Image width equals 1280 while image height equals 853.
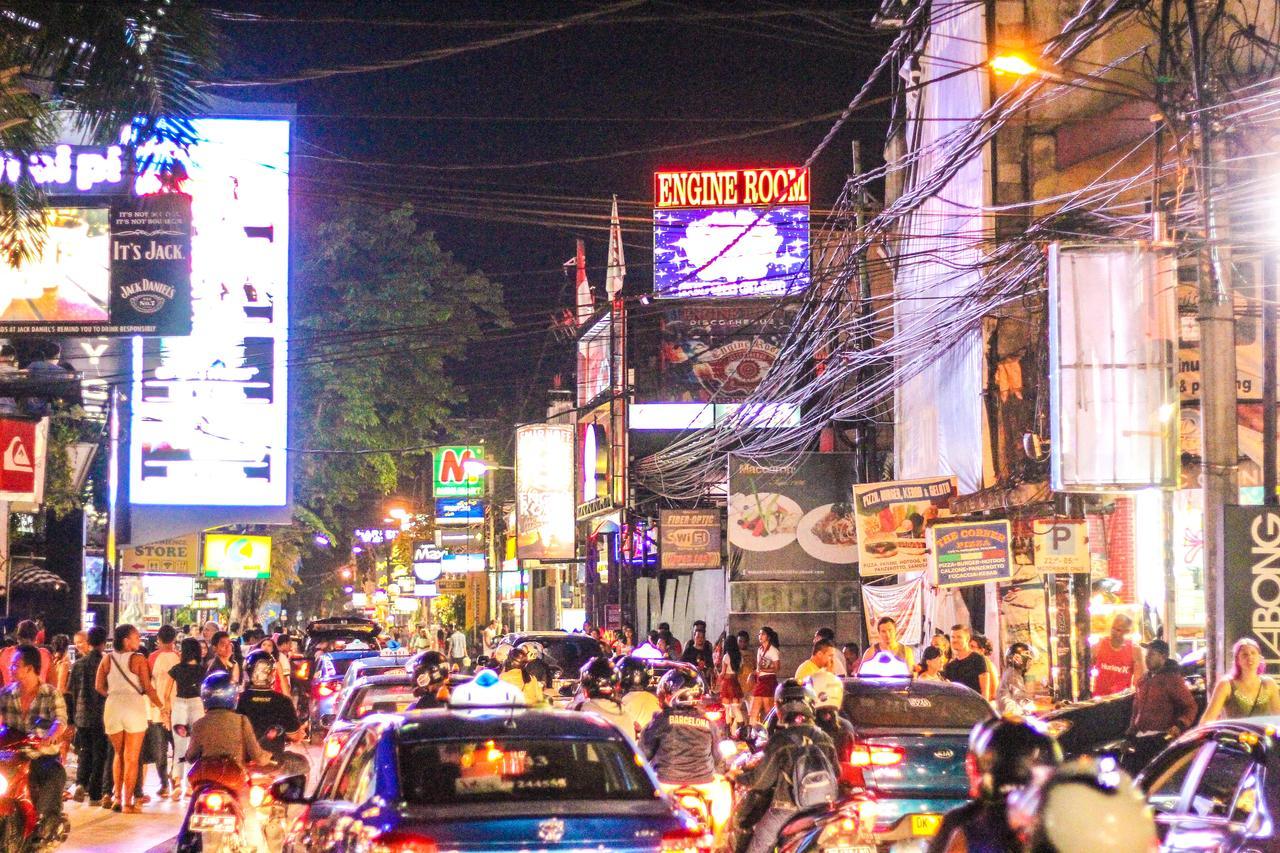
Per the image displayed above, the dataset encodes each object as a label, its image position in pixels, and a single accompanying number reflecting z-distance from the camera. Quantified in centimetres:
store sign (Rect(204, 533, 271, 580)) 4159
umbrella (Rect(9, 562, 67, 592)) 3084
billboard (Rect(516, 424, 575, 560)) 4844
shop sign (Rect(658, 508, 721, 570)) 3438
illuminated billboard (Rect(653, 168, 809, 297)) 4316
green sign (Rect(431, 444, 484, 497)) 5769
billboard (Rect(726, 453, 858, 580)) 3133
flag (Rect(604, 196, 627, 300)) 4694
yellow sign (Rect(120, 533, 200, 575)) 3903
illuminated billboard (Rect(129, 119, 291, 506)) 3606
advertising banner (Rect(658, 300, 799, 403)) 4294
